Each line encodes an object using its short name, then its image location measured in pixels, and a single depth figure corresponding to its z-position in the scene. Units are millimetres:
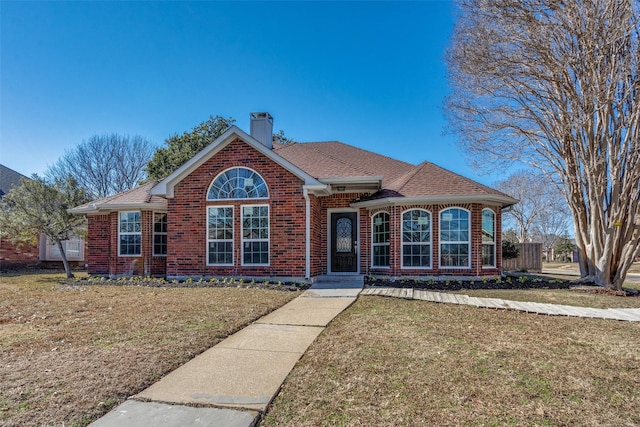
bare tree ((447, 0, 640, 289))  10203
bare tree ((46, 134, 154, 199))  32812
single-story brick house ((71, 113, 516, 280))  11734
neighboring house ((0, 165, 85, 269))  19812
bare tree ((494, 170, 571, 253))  31562
